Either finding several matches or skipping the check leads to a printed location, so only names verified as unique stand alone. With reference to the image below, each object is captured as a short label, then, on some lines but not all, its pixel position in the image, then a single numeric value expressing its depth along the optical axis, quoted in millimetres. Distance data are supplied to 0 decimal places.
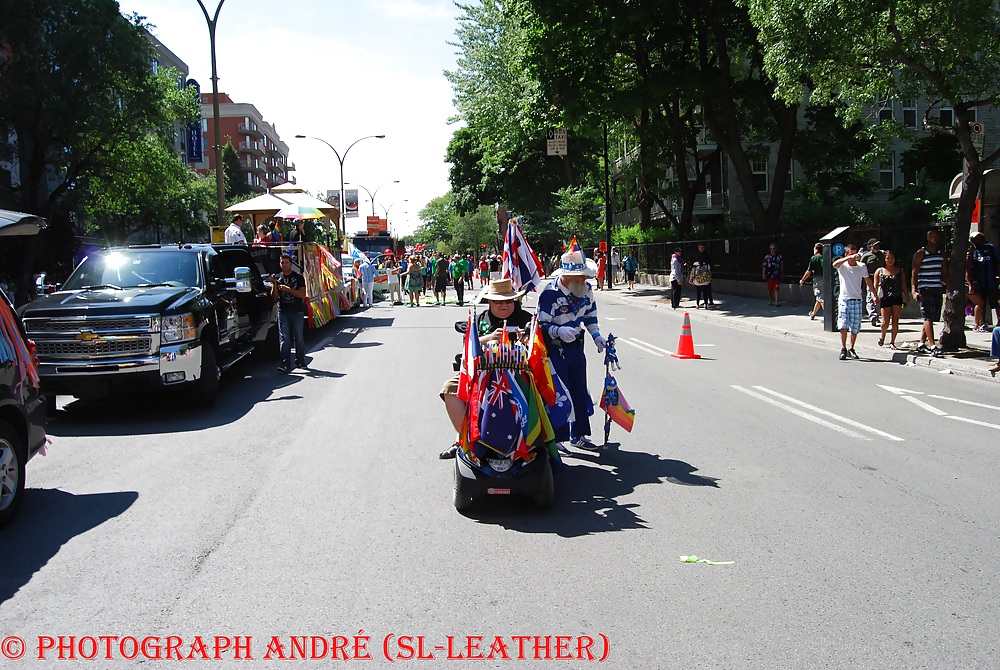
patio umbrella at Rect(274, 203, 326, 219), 21517
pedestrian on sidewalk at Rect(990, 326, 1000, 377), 11908
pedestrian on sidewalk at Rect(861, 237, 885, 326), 18438
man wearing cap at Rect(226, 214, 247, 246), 18266
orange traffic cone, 15359
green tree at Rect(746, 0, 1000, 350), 13703
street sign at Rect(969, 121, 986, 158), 15633
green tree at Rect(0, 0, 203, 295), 33438
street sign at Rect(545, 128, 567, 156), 48250
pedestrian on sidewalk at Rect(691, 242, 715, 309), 26164
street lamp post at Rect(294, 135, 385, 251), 48812
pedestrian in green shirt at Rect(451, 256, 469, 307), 31486
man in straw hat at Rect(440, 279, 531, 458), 6801
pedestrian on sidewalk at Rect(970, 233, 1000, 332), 15273
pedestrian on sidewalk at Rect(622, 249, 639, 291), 41688
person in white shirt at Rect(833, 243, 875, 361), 14234
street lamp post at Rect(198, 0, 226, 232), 22531
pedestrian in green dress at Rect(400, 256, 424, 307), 31516
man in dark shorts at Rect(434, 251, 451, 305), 31673
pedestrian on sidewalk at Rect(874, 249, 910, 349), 15008
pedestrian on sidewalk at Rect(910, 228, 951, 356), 14414
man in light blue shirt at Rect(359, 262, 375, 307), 31488
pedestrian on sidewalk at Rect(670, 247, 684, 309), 27406
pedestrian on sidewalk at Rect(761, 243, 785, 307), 25734
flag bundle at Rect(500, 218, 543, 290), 7570
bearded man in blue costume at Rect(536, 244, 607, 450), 7566
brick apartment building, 105500
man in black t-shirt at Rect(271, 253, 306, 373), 13781
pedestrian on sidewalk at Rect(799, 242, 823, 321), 21078
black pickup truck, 9688
